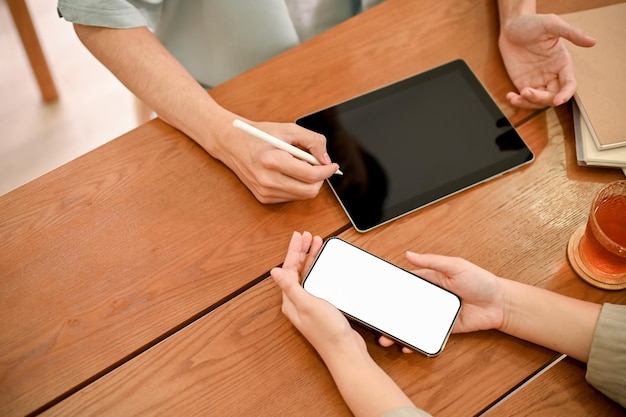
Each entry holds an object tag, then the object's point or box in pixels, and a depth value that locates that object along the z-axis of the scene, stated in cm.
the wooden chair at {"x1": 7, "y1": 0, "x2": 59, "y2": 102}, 155
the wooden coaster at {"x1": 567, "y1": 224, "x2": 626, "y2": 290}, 77
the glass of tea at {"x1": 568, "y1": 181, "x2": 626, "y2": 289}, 75
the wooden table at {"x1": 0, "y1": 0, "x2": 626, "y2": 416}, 69
